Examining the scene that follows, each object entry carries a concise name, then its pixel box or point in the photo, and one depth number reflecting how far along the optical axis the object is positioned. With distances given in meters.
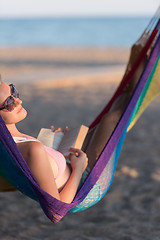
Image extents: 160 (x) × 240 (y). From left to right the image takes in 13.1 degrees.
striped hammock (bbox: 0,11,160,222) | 3.02
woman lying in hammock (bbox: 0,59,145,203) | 3.00
